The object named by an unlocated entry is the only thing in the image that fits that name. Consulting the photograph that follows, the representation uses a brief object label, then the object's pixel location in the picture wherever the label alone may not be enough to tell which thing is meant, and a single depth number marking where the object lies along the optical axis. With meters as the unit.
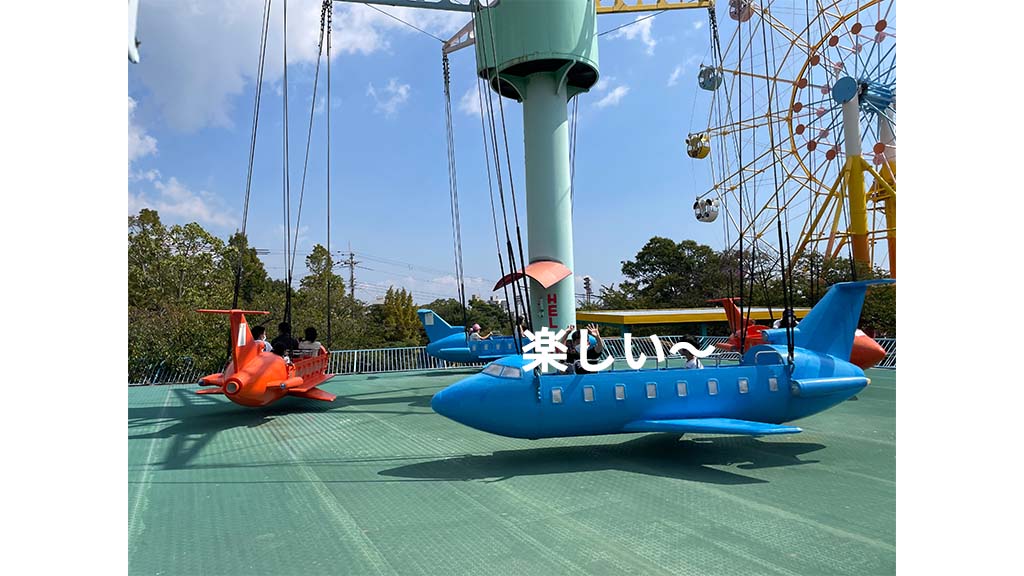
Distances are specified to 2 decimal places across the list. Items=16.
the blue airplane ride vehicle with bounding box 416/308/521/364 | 20.97
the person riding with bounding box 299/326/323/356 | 15.28
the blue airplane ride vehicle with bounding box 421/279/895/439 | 8.72
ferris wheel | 29.09
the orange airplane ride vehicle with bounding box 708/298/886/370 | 13.82
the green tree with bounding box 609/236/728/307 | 45.88
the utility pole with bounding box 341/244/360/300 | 59.19
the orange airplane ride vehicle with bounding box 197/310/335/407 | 11.89
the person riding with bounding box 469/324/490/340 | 21.22
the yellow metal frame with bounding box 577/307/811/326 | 27.27
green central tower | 15.88
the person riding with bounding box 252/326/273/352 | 14.17
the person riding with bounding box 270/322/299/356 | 13.84
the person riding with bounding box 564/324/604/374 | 9.15
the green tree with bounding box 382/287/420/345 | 46.19
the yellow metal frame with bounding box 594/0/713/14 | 18.39
